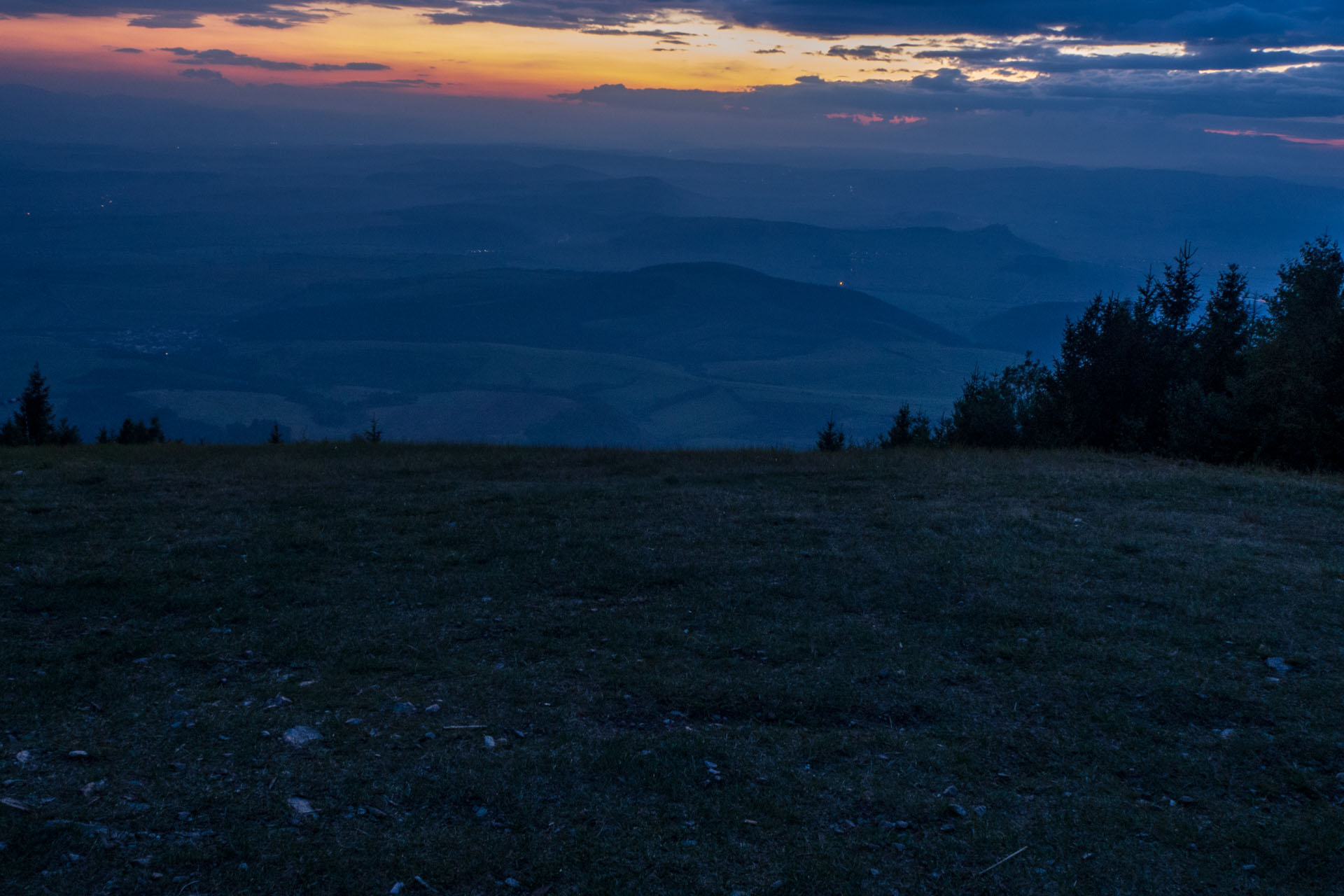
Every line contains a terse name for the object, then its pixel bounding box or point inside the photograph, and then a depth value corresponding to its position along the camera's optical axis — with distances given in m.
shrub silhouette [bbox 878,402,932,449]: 29.50
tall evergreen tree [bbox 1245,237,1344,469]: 19.83
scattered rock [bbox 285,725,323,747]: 6.37
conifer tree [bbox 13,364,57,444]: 27.75
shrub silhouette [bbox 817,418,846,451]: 26.08
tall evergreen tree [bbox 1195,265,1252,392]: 26.12
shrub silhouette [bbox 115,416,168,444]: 30.17
